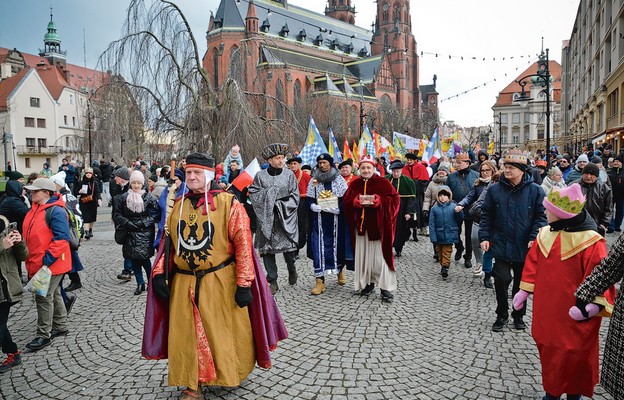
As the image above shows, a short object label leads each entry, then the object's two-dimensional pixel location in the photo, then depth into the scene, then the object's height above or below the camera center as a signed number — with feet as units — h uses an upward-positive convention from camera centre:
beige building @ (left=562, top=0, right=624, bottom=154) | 78.12 +21.00
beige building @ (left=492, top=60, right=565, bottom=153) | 228.84 +29.56
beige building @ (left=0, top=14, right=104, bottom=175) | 182.19 +26.33
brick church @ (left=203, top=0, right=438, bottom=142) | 185.06 +64.62
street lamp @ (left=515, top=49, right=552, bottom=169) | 52.70 +10.40
